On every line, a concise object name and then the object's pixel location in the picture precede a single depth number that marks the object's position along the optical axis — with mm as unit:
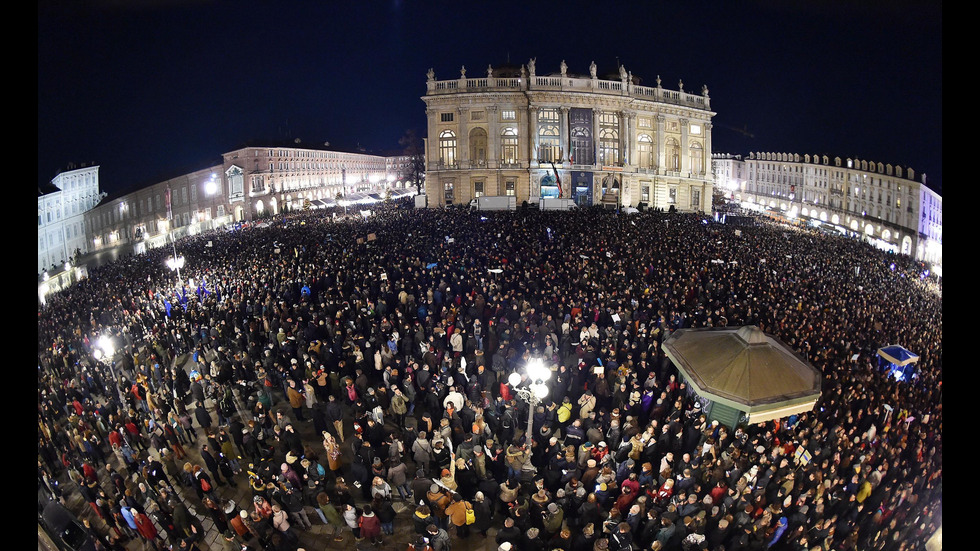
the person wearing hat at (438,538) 6145
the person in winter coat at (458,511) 6969
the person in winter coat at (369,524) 6824
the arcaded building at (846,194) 39541
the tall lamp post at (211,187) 43616
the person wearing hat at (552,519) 6543
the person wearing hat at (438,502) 6949
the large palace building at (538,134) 42188
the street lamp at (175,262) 19672
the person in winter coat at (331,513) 7117
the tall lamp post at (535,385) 8398
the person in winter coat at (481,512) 6980
